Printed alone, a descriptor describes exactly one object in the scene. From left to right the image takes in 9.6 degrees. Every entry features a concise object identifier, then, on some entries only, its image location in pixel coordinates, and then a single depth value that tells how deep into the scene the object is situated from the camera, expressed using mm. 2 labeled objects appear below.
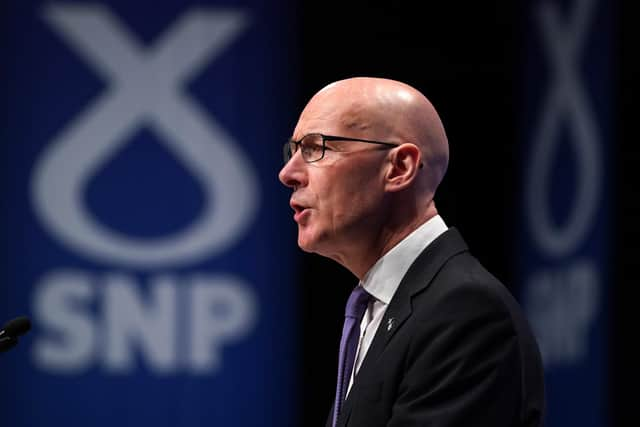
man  4628
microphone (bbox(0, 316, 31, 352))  4691
